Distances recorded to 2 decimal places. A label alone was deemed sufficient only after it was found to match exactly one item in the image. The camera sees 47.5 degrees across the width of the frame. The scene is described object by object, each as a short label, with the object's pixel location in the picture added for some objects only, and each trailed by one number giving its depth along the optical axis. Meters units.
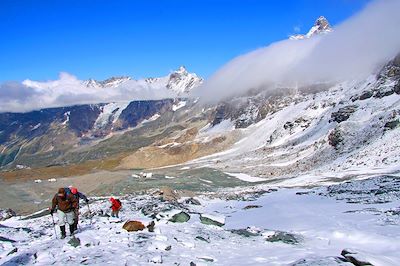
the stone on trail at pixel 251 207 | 32.09
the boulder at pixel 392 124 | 88.31
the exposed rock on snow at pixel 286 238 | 18.10
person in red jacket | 27.25
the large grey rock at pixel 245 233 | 19.69
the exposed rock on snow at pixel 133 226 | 19.03
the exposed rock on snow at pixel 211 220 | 22.41
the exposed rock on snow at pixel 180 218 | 22.33
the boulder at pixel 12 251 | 17.19
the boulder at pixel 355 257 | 12.39
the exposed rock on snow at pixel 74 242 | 16.50
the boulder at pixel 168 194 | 40.66
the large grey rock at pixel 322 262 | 12.45
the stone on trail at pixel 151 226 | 18.89
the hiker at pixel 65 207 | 19.20
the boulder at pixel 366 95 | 137.80
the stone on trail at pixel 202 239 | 18.18
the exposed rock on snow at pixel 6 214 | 49.87
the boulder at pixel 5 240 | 20.36
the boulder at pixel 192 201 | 39.84
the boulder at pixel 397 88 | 124.78
